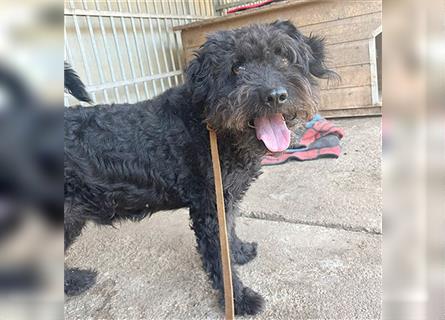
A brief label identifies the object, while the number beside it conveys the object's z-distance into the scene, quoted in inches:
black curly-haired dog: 20.9
